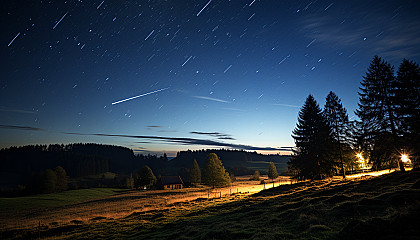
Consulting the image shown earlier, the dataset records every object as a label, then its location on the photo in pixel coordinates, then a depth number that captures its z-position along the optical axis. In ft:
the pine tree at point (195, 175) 238.89
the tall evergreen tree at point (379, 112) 74.74
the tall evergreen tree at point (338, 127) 107.34
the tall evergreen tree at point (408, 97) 71.00
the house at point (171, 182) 230.48
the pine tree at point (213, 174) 183.93
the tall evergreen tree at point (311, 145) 109.91
